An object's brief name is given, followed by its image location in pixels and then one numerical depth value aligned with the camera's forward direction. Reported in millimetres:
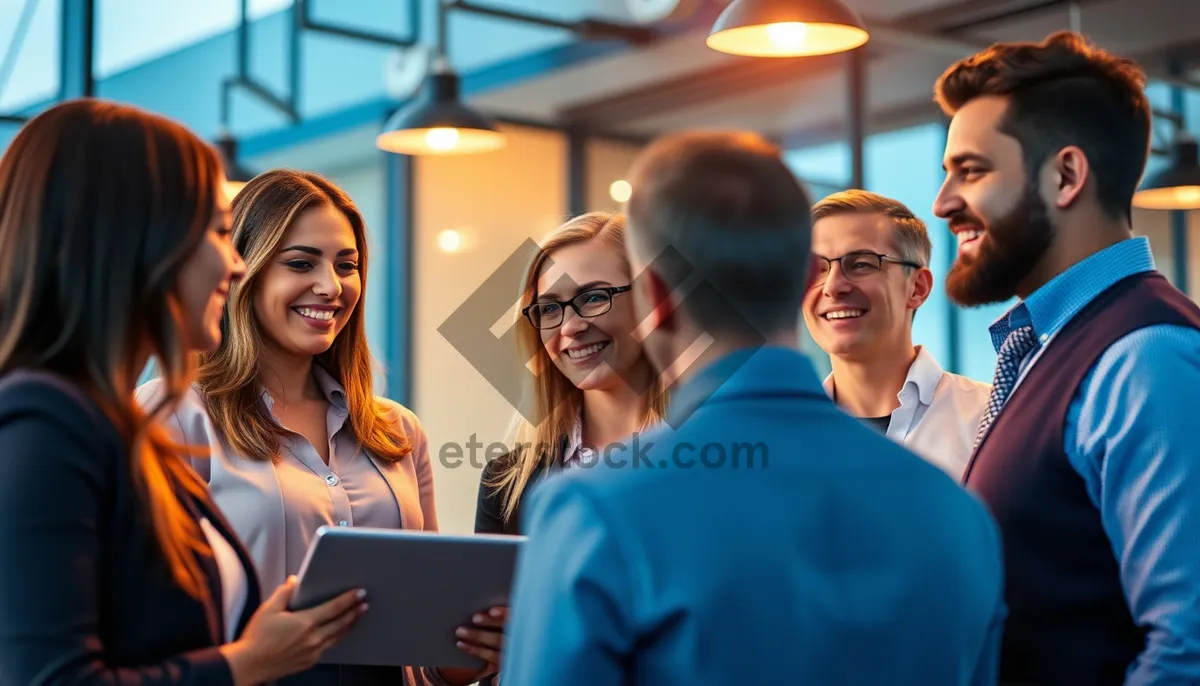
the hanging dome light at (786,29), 3133
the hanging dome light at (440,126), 4738
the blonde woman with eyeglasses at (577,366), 2408
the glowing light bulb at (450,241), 7043
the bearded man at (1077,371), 1515
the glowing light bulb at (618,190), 7102
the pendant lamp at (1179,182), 5027
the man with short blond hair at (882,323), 2672
